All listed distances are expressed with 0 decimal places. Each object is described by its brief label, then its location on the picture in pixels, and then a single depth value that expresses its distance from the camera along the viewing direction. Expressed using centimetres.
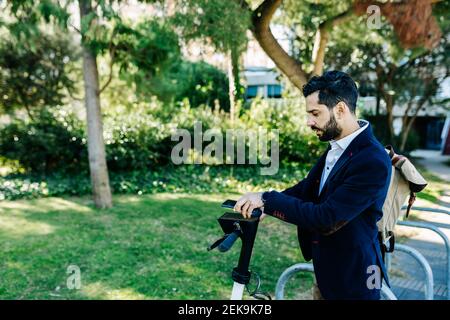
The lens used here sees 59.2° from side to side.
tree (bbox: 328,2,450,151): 1541
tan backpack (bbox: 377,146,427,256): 195
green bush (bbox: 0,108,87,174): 938
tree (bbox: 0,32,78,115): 1176
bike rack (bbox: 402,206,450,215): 293
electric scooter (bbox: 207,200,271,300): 164
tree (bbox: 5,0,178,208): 596
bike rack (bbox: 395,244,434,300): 232
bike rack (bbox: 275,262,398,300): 226
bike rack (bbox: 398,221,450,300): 278
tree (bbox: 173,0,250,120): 493
